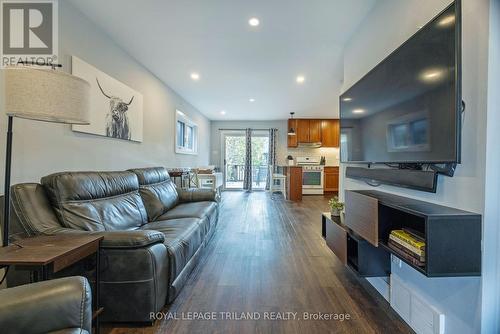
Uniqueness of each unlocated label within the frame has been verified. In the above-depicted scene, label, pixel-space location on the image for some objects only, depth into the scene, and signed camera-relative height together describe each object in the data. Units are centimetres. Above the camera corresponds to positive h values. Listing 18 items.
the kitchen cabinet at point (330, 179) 734 -47
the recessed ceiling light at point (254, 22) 230 +146
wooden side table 103 -45
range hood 770 +66
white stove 720 -46
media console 106 -39
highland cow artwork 234 +69
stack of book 115 -43
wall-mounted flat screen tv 111 +40
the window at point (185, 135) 509 +72
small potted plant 241 -46
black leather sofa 142 -54
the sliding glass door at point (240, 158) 799 +21
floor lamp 119 +35
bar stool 708 -60
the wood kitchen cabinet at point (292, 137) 763 +91
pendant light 721 +105
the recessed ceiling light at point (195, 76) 387 +151
